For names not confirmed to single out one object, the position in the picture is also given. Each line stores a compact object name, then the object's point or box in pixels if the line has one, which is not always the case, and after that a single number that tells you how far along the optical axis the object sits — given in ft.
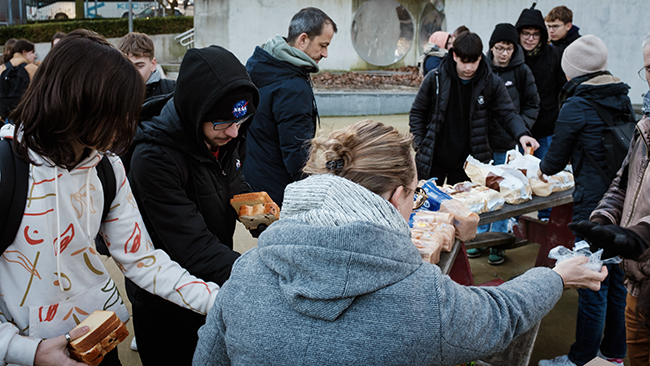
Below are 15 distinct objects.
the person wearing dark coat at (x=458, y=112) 14.14
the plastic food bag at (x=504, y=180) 11.27
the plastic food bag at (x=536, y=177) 11.98
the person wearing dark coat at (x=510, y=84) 15.98
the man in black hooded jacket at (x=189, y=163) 6.66
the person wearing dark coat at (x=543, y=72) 17.35
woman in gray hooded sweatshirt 3.67
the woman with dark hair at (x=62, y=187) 4.72
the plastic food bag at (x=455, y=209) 9.13
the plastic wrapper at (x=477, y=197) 10.45
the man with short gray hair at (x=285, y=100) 10.90
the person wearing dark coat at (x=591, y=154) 9.84
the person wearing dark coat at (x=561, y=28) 18.71
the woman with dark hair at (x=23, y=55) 20.31
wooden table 8.78
